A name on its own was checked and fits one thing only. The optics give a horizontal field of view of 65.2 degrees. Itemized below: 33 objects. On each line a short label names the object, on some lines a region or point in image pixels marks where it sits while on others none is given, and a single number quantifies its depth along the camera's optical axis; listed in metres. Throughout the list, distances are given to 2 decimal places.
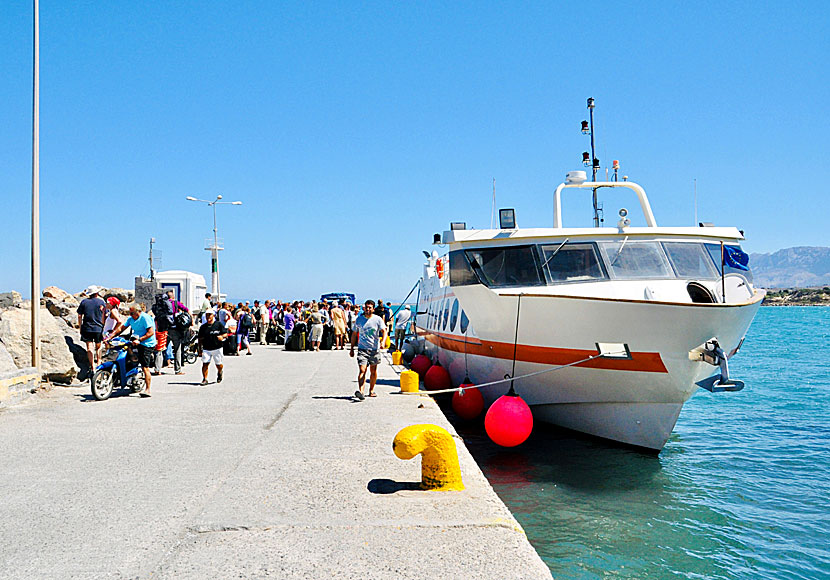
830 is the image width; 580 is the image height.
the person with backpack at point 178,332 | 15.98
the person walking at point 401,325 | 22.06
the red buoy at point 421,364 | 17.14
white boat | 9.17
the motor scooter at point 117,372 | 11.22
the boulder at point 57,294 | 28.71
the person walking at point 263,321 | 28.58
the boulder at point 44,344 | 11.95
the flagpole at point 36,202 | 11.47
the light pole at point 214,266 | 40.06
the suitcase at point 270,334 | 28.42
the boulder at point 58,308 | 23.05
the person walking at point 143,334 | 11.79
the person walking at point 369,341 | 11.56
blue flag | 10.16
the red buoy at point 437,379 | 14.48
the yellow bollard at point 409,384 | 12.67
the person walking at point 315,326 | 23.66
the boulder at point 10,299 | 22.33
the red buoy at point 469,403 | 12.36
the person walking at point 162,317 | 15.54
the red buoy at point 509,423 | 9.05
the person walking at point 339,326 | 24.78
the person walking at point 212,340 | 13.62
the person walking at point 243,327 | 22.45
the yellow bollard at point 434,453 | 5.66
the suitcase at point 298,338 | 23.92
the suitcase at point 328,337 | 25.23
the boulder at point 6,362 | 10.67
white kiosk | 34.91
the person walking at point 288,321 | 27.17
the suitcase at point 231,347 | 21.97
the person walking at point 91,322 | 13.39
